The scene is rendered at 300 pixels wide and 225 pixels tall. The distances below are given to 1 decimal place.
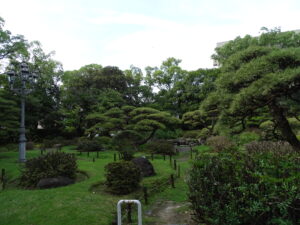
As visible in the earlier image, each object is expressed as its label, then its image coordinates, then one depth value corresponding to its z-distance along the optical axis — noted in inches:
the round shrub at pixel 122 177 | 225.1
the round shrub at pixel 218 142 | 407.5
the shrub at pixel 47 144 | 695.1
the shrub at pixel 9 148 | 603.7
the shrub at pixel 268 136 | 397.4
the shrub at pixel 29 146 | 645.4
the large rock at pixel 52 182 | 237.6
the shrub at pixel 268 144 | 249.4
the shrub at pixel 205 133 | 694.5
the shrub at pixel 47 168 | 251.4
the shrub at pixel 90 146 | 562.6
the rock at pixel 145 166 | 290.3
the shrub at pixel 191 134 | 809.5
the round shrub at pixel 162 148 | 507.8
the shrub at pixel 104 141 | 546.0
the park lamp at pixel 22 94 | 386.0
